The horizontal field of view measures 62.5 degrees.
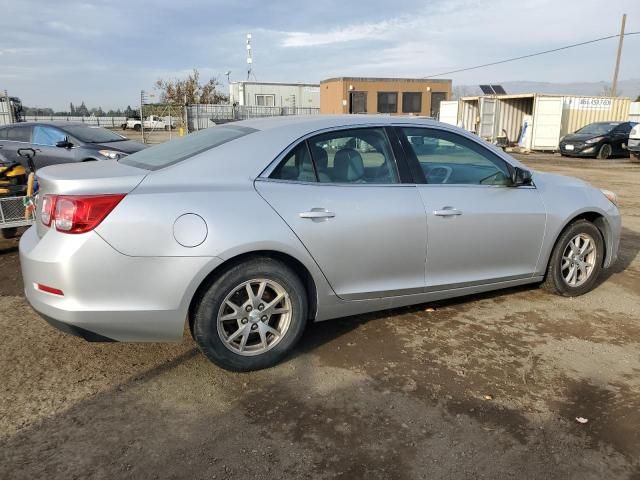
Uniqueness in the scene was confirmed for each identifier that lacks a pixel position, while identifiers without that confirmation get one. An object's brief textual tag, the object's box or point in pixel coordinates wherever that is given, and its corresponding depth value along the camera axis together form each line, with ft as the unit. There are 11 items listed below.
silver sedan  9.59
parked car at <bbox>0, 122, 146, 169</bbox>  32.07
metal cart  18.79
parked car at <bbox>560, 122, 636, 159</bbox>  66.85
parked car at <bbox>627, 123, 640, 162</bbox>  60.44
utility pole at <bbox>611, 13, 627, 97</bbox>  106.32
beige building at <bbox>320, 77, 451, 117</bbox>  124.98
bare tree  161.38
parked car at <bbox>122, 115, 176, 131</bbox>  142.41
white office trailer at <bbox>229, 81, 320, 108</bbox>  140.77
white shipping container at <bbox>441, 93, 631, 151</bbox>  76.18
